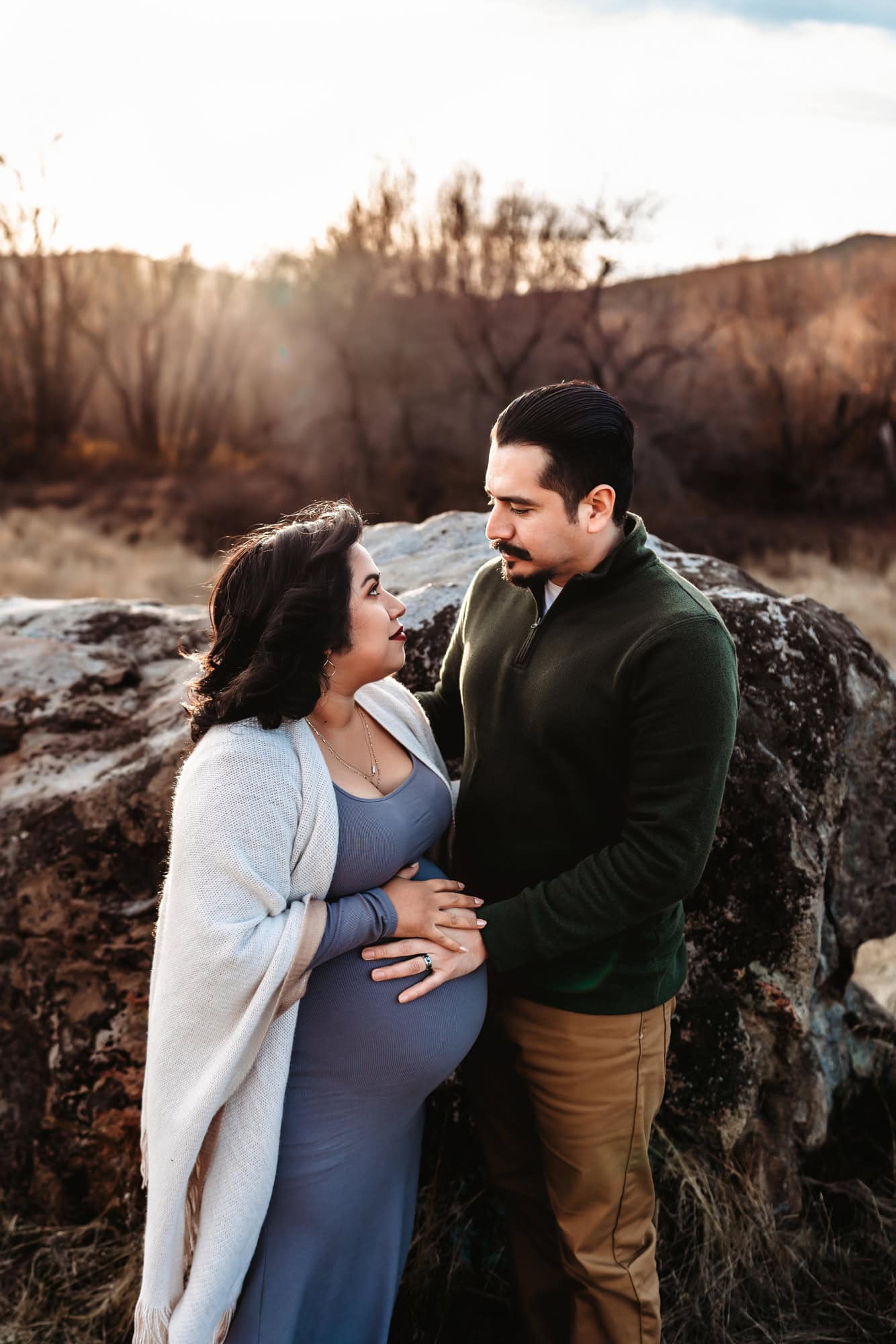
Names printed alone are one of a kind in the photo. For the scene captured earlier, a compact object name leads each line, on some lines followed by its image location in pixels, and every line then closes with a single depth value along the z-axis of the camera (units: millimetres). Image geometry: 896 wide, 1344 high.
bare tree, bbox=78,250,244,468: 21109
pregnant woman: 1945
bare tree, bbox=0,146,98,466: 20719
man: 2033
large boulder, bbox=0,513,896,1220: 2875
